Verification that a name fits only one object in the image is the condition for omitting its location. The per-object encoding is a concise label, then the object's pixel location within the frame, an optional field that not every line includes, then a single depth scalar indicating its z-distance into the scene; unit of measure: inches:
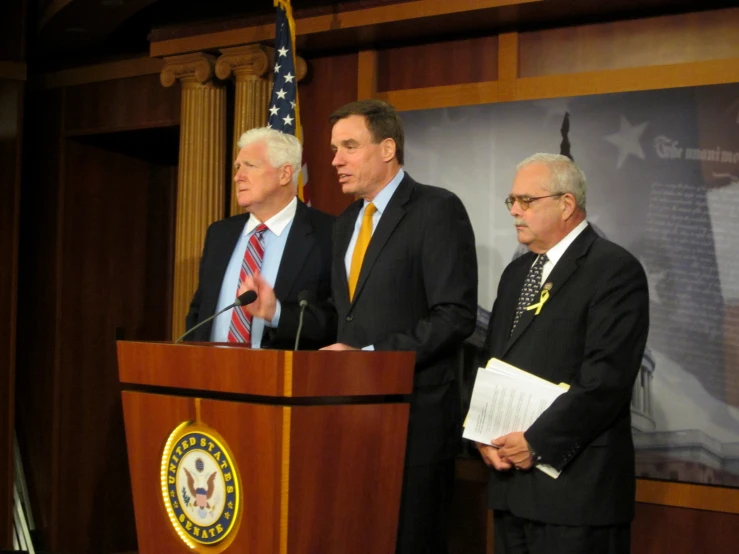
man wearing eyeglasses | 105.0
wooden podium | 90.6
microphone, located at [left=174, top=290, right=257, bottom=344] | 106.6
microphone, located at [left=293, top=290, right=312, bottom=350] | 101.0
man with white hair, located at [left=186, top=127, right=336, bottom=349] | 140.8
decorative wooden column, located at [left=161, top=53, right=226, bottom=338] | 214.8
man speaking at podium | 113.8
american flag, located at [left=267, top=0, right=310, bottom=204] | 189.8
